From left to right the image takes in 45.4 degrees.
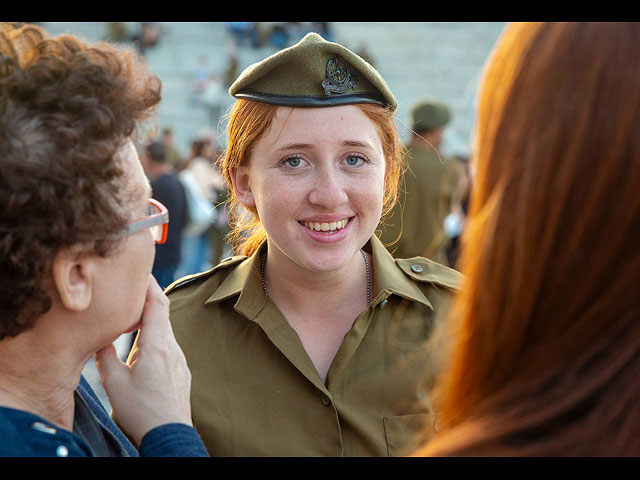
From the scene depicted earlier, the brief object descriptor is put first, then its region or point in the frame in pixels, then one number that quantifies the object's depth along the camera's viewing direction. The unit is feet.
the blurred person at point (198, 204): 30.01
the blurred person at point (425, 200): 19.77
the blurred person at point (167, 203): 24.31
